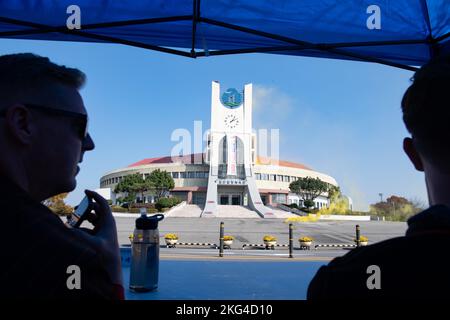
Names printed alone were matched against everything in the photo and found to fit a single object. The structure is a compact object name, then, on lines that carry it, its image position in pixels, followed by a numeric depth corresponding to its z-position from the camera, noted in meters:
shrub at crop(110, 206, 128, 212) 37.22
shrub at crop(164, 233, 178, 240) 11.21
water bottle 1.83
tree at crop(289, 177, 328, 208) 48.22
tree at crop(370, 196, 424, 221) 45.21
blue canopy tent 2.81
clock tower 49.66
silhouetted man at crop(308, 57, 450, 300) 0.62
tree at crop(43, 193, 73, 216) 27.84
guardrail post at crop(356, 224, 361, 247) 9.12
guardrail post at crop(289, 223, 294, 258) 8.26
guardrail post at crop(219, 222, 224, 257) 8.51
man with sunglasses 0.60
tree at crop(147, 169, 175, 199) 45.54
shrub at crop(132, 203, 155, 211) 41.74
